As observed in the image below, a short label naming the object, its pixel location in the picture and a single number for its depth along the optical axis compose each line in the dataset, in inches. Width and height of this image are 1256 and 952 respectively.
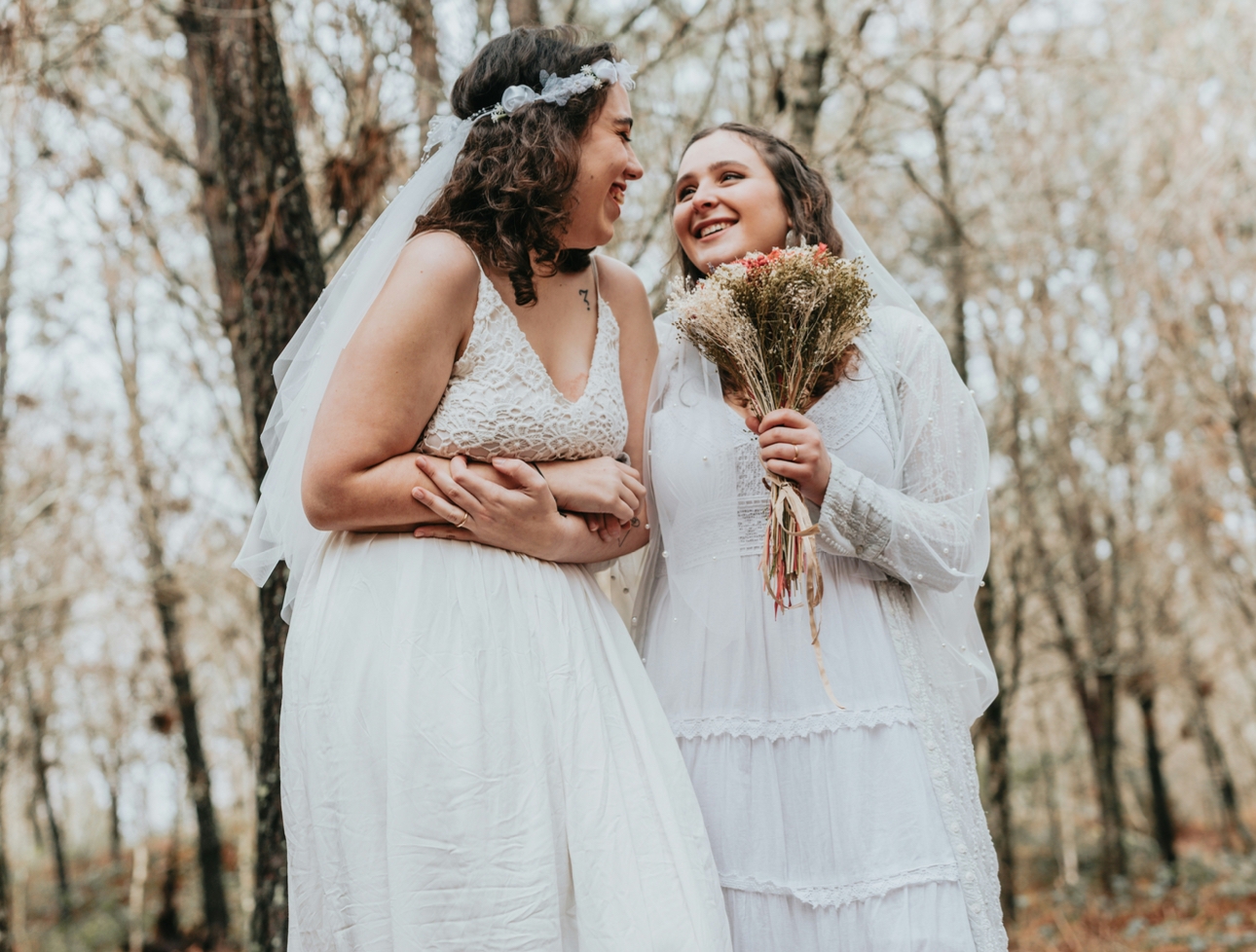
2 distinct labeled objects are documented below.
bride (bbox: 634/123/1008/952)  83.4
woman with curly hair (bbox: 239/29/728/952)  71.8
